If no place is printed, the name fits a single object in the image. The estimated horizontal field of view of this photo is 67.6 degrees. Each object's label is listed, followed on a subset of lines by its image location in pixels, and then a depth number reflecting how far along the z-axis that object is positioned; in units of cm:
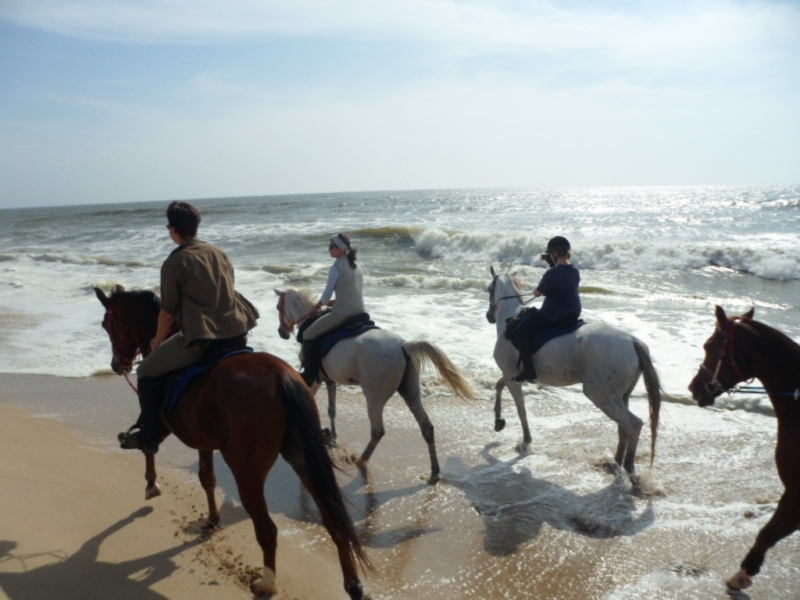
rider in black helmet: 593
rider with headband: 589
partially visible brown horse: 365
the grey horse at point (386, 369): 566
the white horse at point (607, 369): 550
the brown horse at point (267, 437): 342
